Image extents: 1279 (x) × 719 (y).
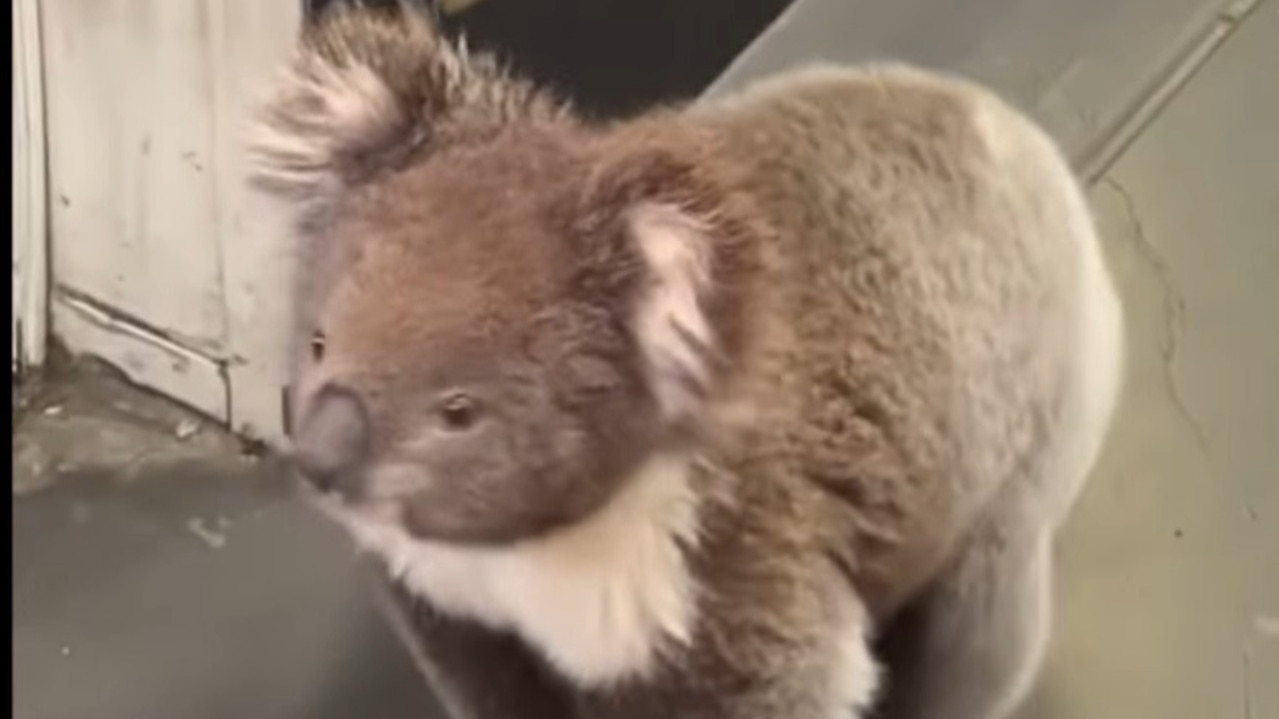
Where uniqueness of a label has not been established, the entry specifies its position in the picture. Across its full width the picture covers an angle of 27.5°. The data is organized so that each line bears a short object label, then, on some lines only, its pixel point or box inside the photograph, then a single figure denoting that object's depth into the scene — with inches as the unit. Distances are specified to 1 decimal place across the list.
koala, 47.5
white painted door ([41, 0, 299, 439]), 86.0
